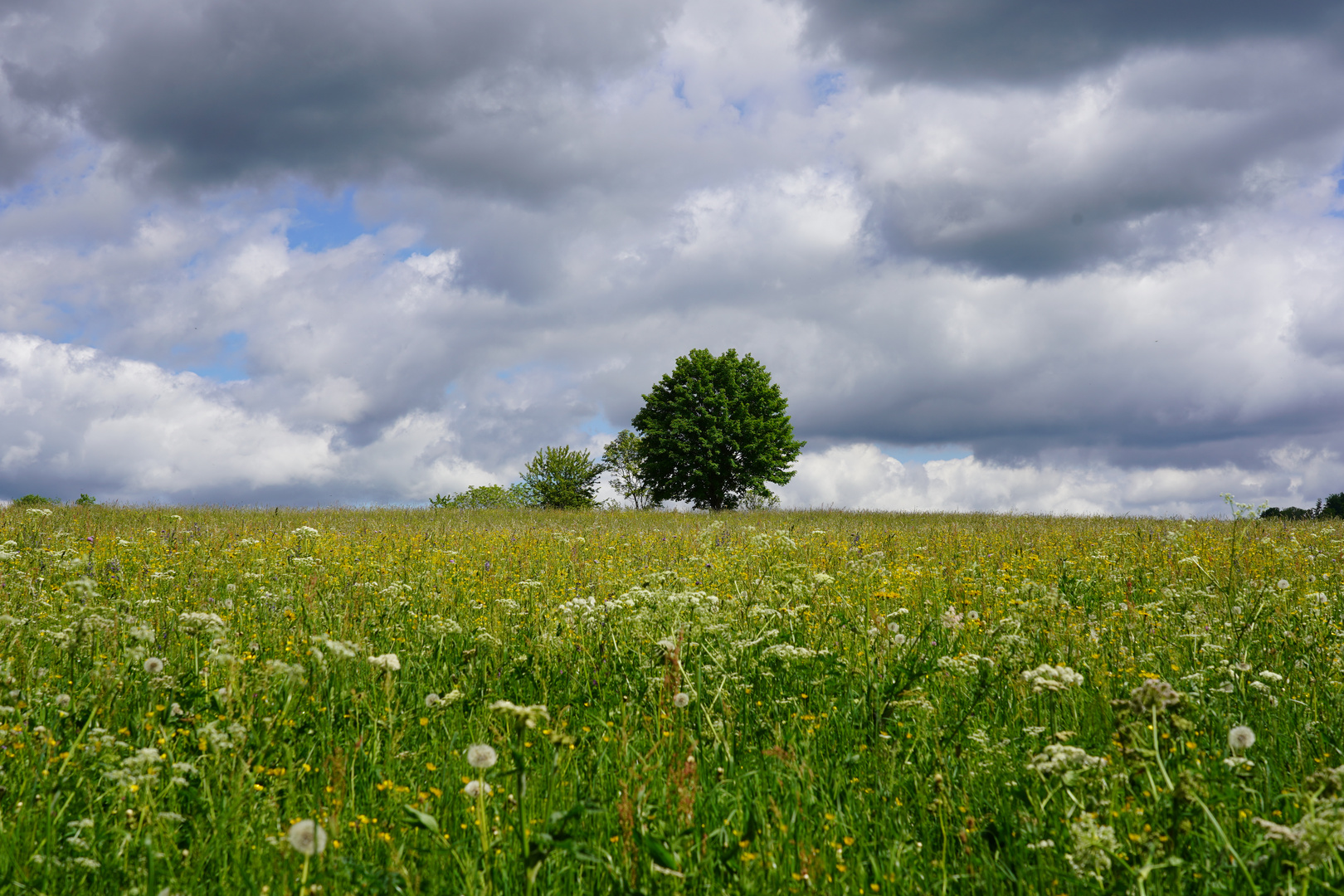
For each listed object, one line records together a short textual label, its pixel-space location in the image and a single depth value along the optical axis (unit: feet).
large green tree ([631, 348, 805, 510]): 152.25
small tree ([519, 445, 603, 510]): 157.58
